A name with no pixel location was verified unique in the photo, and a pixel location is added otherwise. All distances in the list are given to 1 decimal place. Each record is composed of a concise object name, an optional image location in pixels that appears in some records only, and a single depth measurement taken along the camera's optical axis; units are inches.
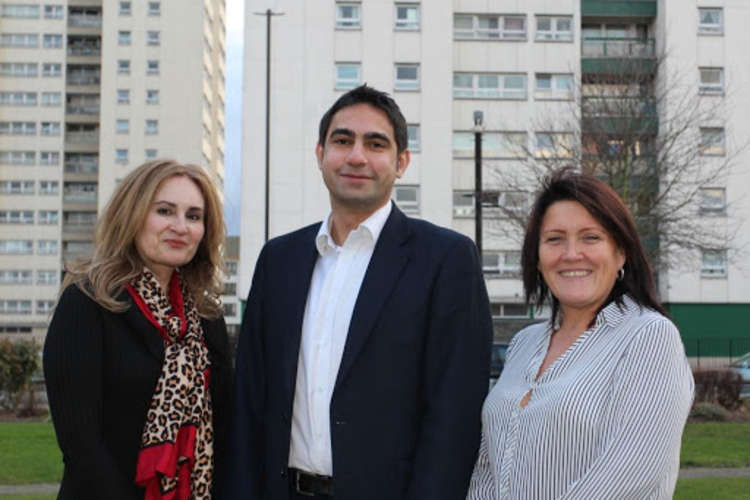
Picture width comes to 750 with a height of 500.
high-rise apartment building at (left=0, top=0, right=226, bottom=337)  2630.4
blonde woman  146.6
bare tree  864.9
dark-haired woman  117.7
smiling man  142.1
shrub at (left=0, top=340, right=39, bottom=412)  669.9
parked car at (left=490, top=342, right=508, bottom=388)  597.3
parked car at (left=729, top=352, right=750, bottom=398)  818.2
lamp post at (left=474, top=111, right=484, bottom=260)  645.3
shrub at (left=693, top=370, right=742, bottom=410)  711.1
